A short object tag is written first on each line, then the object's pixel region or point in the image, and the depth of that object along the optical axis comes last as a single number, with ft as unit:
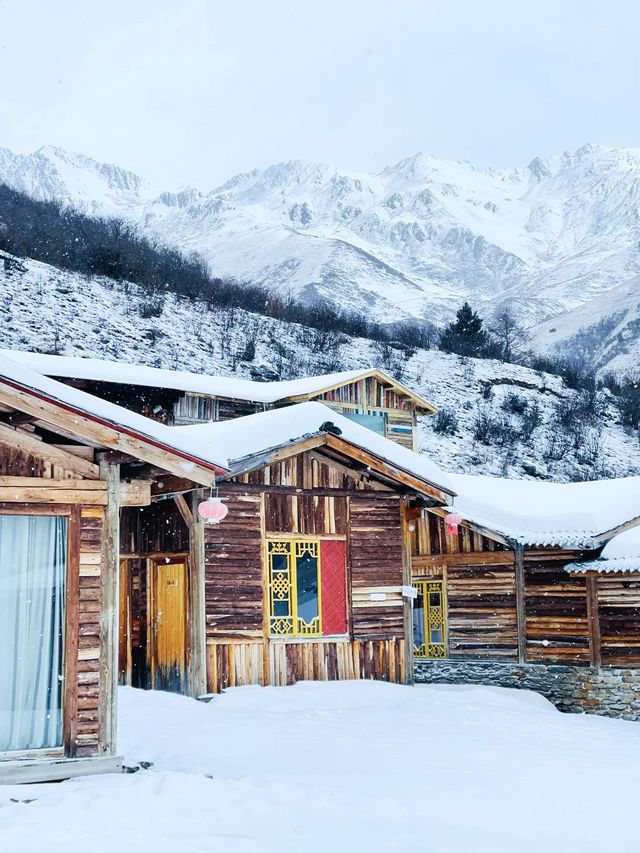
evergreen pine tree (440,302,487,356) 176.24
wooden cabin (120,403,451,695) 48.96
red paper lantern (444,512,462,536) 56.24
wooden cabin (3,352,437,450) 77.56
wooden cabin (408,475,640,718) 58.70
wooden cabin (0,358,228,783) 28.25
